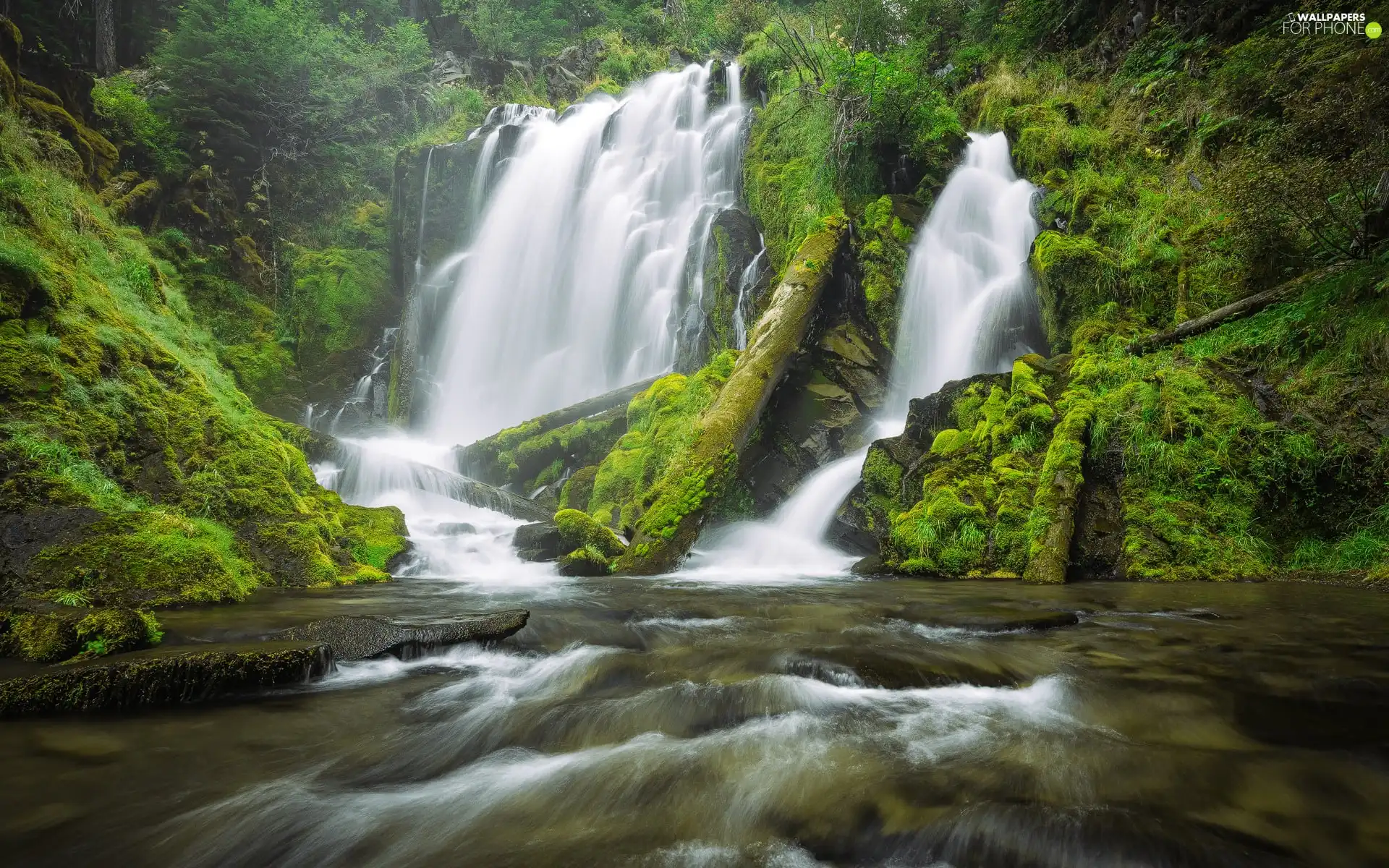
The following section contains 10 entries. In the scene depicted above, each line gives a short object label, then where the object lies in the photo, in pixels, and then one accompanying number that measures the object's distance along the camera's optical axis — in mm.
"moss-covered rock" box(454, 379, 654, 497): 13602
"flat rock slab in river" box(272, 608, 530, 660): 4172
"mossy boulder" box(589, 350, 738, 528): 10867
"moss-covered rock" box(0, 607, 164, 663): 3561
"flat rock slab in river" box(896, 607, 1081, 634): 4598
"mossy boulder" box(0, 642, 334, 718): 2951
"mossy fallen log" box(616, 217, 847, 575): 8359
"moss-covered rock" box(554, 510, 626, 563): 8461
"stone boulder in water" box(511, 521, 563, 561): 9164
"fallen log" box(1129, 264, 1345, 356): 6590
